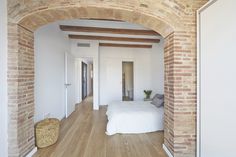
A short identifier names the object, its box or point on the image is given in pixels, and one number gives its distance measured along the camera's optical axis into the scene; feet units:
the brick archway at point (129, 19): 5.06
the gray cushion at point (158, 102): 9.28
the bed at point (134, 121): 7.98
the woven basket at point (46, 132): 6.30
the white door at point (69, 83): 10.96
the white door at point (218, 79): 3.80
